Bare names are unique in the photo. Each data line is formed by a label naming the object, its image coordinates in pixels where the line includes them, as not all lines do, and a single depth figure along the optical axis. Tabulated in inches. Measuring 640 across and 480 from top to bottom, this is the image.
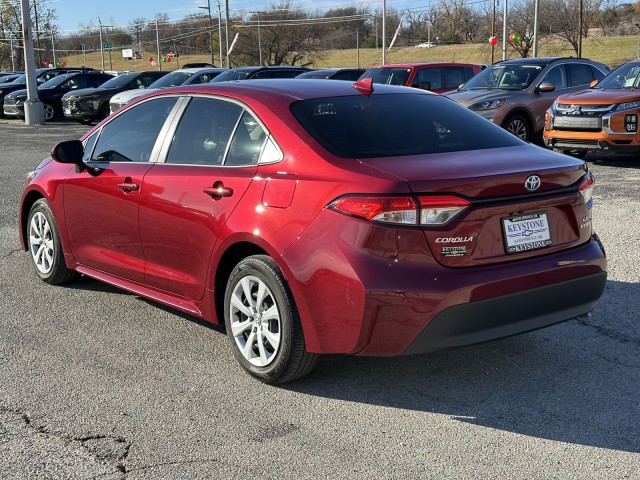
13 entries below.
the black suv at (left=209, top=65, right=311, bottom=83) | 863.1
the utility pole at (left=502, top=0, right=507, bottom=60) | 1876.2
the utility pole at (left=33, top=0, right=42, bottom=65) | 3372.0
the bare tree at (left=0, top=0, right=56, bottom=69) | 3169.3
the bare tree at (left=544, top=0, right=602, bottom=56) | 2856.8
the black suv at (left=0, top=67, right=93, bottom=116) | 1170.6
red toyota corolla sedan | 153.9
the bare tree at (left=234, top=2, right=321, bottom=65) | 2962.6
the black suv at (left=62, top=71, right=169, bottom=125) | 959.0
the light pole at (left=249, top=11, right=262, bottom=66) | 2707.7
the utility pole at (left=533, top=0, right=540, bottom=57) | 1517.0
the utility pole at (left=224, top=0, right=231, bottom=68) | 2457.7
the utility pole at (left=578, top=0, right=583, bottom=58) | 2047.2
